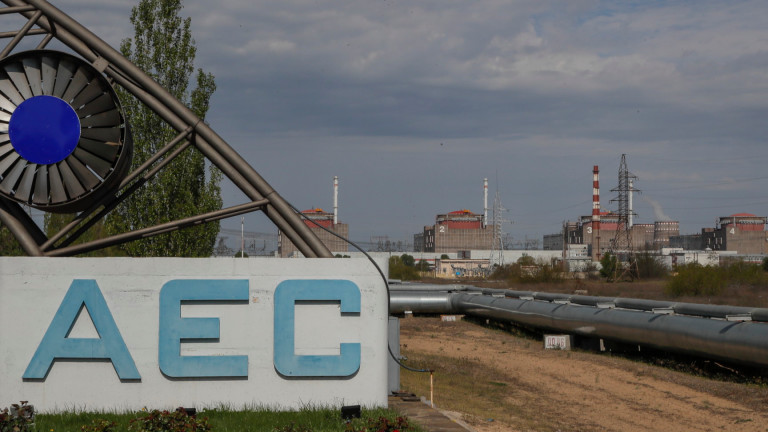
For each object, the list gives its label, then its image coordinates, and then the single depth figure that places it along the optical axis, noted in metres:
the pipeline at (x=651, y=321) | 20.48
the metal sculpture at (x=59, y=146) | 14.59
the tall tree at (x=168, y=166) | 30.66
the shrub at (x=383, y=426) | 11.00
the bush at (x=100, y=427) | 10.88
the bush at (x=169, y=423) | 10.97
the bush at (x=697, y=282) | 58.97
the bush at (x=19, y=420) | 10.95
